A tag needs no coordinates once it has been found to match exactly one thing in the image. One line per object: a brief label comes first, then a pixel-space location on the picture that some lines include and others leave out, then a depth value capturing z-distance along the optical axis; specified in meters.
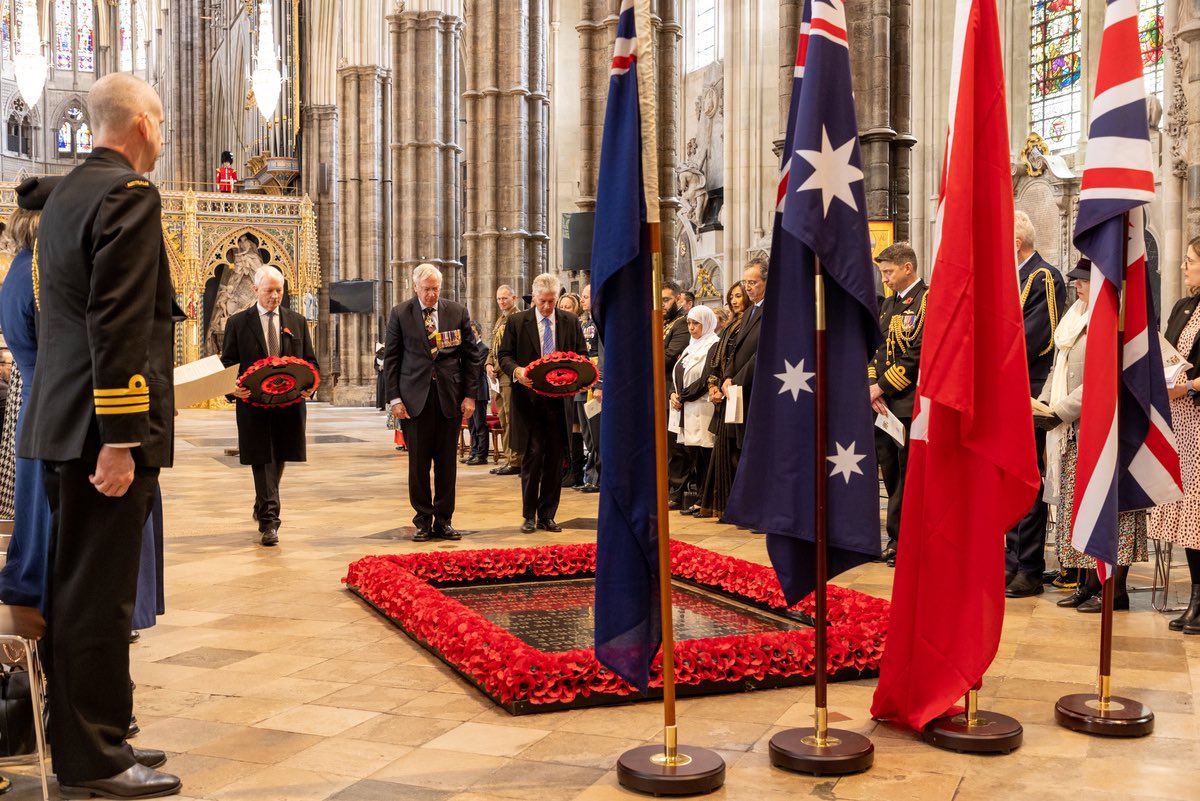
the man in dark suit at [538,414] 8.52
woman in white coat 9.26
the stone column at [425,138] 23.00
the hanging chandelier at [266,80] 24.52
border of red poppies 4.36
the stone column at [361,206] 27.38
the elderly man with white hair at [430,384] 8.13
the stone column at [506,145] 18.08
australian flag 3.71
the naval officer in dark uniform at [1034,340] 6.33
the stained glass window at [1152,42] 18.34
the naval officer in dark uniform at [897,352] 6.81
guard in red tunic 30.20
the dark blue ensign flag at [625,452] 3.61
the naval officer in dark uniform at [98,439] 3.34
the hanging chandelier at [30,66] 29.91
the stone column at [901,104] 10.25
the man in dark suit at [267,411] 8.00
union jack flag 4.13
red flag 3.85
